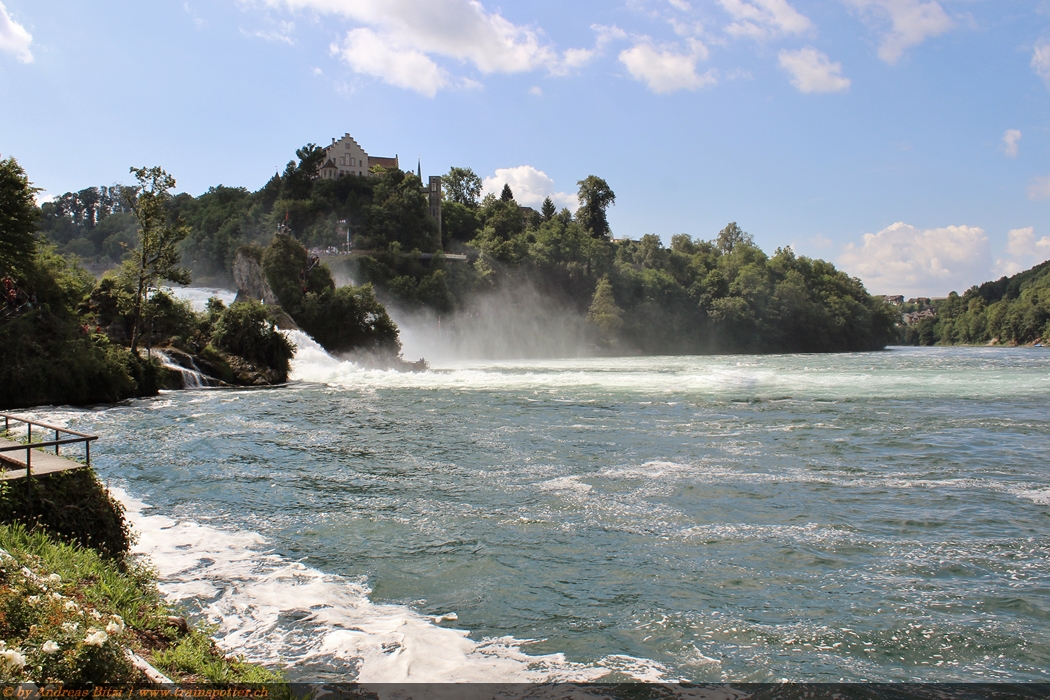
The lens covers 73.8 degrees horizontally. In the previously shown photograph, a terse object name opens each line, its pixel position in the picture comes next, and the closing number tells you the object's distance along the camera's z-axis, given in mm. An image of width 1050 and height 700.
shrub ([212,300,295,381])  42219
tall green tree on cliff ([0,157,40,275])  30406
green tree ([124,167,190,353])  36438
